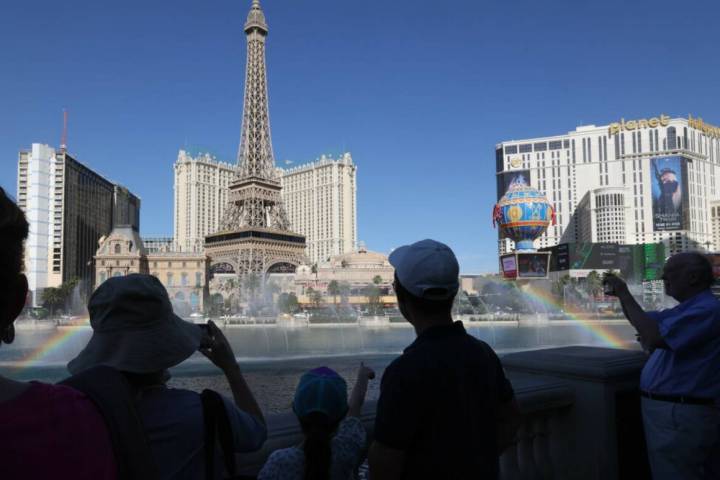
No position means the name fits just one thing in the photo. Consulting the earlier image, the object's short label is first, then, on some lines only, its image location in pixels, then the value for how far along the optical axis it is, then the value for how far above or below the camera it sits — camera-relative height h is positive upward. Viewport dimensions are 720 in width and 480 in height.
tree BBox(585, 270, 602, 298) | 74.56 -1.72
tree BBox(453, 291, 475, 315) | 67.96 -4.48
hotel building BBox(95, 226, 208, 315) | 73.68 +1.69
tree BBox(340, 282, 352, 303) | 85.20 -2.65
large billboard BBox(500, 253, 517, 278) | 66.32 +0.86
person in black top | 1.94 -0.44
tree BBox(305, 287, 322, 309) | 78.00 -3.21
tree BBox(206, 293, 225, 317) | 68.65 -3.99
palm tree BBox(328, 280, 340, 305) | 82.25 -2.23
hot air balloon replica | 62.16 +5.70
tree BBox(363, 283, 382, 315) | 69.41 -3.61
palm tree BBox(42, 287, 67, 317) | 65.97 -2.49
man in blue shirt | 3.27 -0.72
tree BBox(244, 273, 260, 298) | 71.88 -0.90
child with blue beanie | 1.99 -0.64
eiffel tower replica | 77.88 +10.92
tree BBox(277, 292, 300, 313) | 69.38 -3.72
